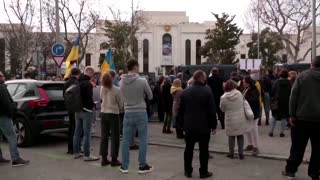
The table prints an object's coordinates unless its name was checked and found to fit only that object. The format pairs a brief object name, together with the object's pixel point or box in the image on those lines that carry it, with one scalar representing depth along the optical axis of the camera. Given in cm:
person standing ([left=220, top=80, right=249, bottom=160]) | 927
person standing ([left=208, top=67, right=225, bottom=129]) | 1348
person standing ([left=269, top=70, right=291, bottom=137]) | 1192
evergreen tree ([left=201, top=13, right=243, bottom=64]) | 6656
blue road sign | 1769
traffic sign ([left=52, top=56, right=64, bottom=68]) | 1781
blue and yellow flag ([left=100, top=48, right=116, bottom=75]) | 1304
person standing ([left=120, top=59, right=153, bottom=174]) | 819
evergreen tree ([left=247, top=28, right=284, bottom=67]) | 7157
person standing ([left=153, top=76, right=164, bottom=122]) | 1495
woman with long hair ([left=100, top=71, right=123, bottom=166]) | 886
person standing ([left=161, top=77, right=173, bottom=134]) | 1300
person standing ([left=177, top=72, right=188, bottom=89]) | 1297
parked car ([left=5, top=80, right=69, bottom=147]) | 1099
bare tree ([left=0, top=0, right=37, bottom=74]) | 4547
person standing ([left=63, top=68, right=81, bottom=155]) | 1007
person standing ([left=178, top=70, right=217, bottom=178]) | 780
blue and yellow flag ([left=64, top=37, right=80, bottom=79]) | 1572
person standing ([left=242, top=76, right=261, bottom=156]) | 985
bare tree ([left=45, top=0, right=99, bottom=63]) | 3862
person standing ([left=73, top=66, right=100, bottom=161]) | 938
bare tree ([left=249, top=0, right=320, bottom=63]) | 4681
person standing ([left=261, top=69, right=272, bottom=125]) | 1481
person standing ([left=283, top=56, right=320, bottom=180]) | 719
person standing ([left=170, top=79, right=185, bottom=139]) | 1171
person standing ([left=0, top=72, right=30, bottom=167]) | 892
